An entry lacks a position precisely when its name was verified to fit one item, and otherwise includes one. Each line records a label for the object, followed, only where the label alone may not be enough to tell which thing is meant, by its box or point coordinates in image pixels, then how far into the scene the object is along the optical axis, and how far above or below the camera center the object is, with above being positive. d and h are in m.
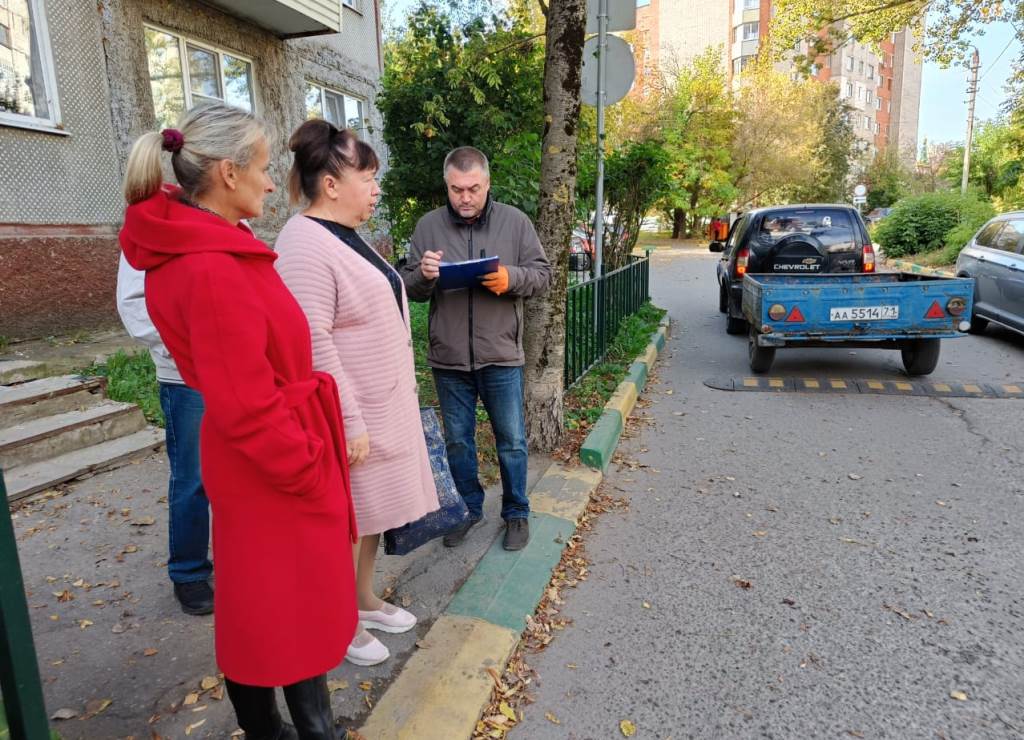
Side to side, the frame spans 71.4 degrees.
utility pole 24.22 +4.18
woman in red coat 1.67 -0.43
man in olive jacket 3.36 -0.39
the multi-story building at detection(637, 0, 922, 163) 58.22 +14.93
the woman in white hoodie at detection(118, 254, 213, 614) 2.85 -0.92
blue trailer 6.97 -0.87
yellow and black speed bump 6.92 -1.65
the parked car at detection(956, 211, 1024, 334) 9.02 -0.71
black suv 9.62 -0.29
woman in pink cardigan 2.31 -0.27
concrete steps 4.52 -1.28
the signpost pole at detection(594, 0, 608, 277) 6.45 +1.42
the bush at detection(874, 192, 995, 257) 20.44 -0.03
